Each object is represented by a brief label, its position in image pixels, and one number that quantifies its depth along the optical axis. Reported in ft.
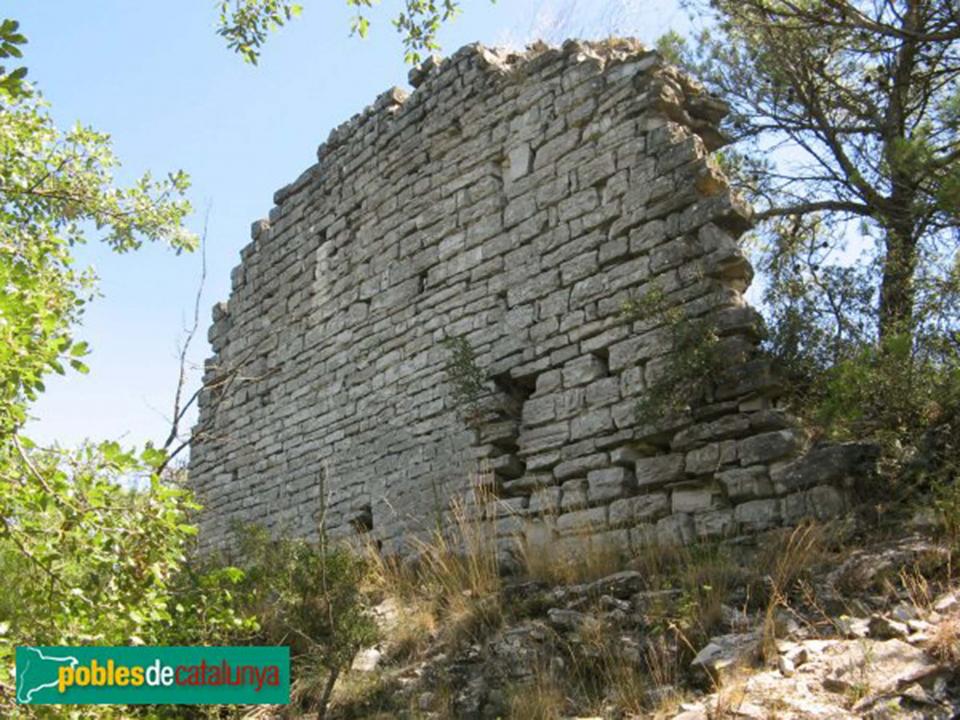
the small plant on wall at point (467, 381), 21.30
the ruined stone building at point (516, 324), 17.22
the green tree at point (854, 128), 21.26
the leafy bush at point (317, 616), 15.38
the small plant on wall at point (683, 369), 17.11
